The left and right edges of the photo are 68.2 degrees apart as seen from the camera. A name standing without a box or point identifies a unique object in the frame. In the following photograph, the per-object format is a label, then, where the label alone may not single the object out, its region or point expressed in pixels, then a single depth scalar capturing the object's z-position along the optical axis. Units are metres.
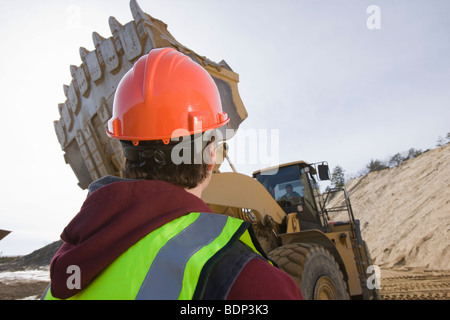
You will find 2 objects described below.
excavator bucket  3.68
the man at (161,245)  0.86
